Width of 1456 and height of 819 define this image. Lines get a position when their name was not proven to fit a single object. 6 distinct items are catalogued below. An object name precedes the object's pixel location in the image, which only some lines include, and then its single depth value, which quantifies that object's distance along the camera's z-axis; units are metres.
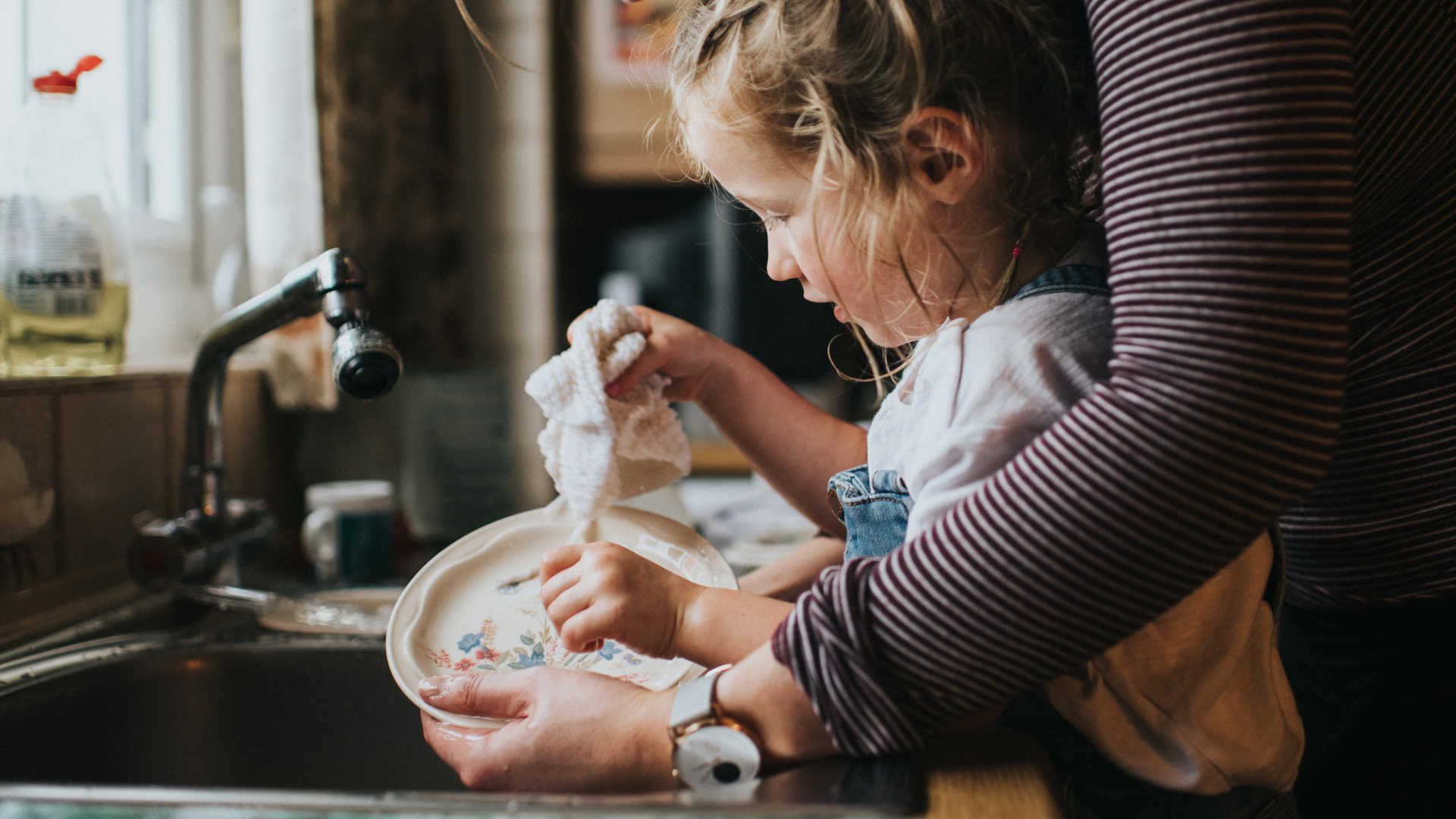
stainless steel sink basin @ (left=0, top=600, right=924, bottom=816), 0.89
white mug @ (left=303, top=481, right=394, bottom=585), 1.42
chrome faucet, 0.90
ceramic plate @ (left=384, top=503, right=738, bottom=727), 0.81
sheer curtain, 1.77
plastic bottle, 1.07
